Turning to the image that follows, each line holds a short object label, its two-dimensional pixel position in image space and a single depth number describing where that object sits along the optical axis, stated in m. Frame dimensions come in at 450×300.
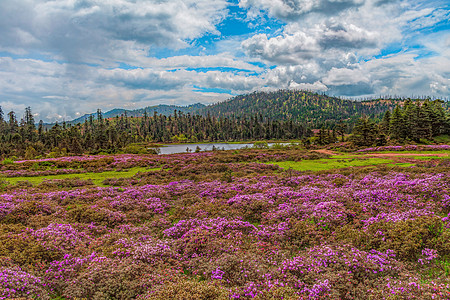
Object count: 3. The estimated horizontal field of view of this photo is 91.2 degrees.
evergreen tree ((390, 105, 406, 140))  58.88
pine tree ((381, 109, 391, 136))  76.78
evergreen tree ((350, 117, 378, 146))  53.91
